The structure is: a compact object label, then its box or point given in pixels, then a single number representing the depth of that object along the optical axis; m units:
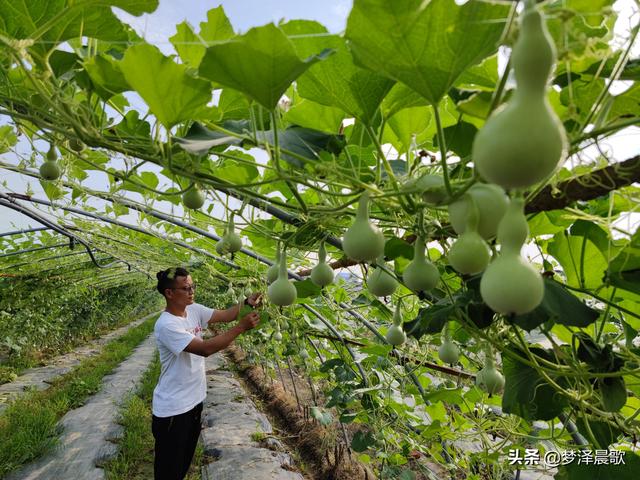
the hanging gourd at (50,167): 0.96
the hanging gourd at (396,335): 1.08
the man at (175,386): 2.68
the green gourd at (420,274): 0.61
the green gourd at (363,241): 0.54
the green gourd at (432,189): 0.52
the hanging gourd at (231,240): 0.97
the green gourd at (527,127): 0.27
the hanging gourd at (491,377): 1.08
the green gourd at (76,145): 0.87
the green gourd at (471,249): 0.41
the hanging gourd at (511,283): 0.32
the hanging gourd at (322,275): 0.83
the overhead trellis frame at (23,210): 2.72
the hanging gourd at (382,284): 0.74
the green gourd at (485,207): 0.43
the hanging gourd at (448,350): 1.08
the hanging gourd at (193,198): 0.88
